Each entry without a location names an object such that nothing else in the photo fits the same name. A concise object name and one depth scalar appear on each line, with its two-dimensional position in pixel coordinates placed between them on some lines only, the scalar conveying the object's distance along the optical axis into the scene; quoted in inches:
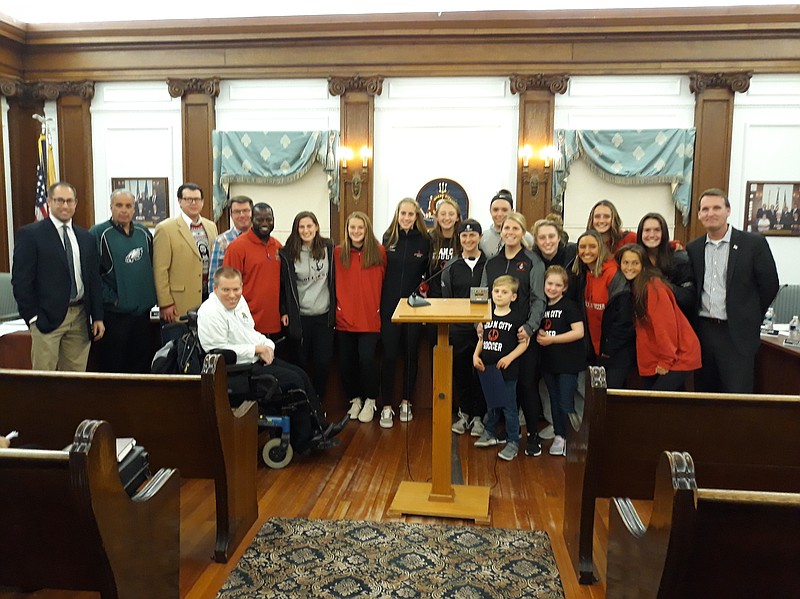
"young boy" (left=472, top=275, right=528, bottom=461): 154.6
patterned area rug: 99.3
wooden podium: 124.3
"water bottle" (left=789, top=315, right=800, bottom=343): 165.0
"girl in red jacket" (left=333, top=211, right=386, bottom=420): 181.3
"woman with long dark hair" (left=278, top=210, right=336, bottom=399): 177.8
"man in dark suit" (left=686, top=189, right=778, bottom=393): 146.1
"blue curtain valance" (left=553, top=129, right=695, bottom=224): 294.4
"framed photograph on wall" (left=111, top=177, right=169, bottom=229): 325.7
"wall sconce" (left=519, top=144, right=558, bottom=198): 301.4
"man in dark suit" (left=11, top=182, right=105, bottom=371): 159.9
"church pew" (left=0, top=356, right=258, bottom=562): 101.2
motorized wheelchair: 139.9
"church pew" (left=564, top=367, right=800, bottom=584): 92.0
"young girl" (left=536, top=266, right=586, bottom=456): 157.2
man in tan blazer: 185.8
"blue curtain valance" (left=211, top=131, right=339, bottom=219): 309.0
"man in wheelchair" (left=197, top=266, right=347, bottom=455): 144.4
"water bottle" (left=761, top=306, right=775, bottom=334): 184.9
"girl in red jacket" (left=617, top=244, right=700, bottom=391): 143.6
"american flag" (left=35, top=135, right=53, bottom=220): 311.7
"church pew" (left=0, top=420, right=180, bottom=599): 61.6
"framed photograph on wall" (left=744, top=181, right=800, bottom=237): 297.9
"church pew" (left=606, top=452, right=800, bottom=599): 54.3
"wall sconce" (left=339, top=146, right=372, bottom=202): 308.3
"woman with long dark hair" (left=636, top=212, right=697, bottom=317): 153.2
